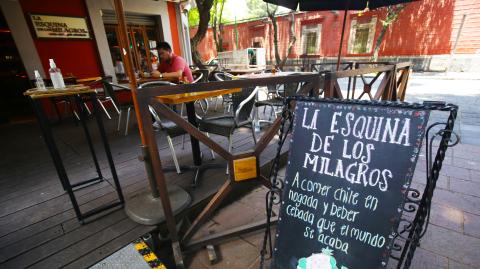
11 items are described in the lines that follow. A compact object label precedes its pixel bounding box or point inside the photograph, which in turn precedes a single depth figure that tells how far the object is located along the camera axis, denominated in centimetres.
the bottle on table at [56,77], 169
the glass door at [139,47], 627
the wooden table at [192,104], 198
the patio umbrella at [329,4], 328
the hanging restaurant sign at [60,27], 482
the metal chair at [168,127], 217
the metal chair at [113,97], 359
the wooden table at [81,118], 149
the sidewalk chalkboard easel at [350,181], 95
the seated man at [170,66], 361
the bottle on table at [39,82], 176
